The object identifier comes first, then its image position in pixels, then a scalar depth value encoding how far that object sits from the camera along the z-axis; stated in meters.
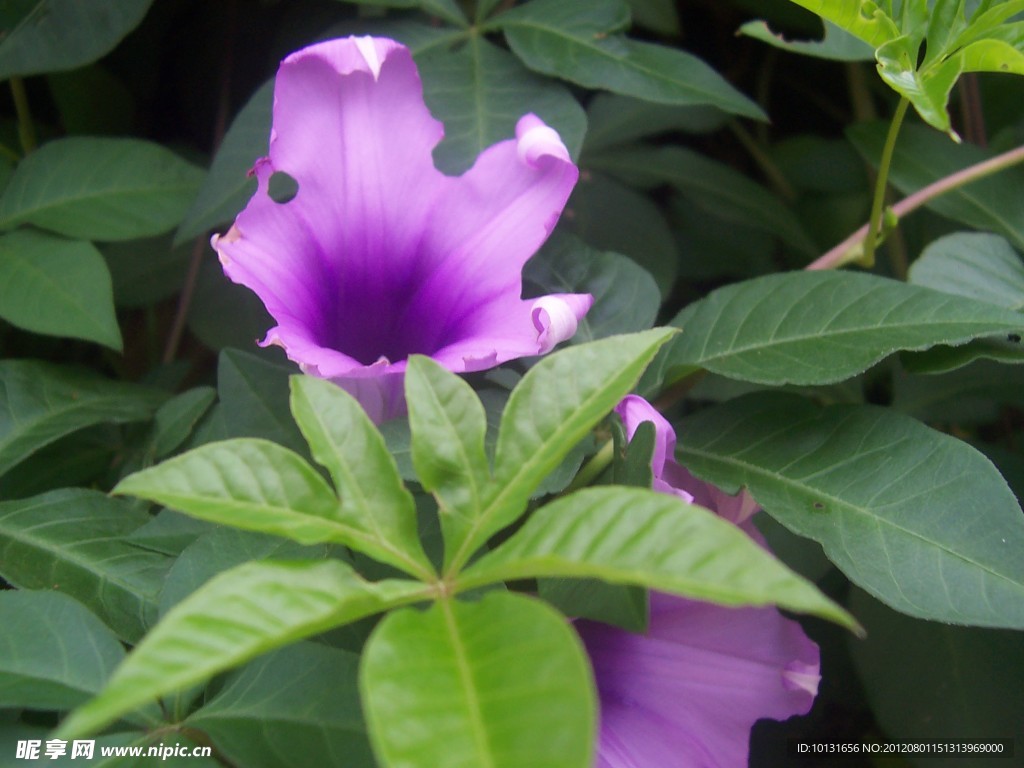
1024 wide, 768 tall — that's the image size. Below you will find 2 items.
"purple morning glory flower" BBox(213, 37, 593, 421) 0.41
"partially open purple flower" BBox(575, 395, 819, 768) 0.41
